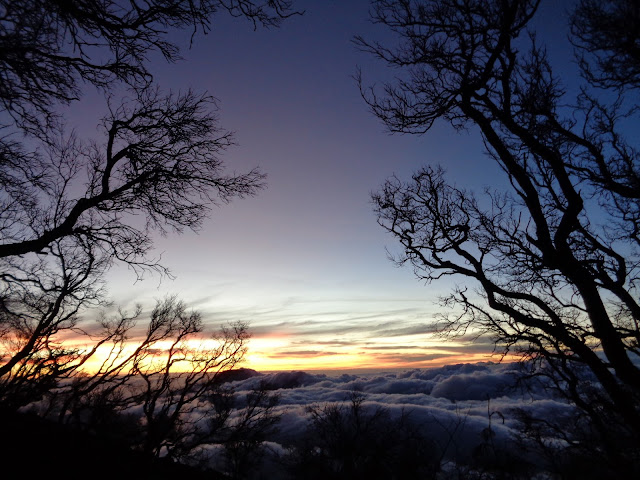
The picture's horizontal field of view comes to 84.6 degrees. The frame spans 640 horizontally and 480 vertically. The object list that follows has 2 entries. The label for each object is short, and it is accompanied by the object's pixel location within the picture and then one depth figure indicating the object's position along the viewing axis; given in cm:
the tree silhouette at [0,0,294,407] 329
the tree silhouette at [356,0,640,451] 555
